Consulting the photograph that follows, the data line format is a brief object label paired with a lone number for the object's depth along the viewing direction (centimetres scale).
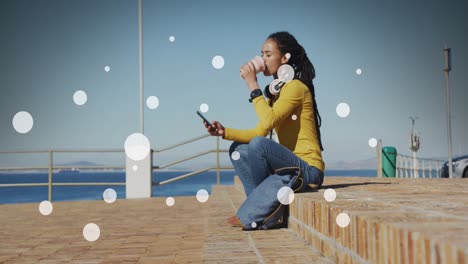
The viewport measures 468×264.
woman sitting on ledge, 250
